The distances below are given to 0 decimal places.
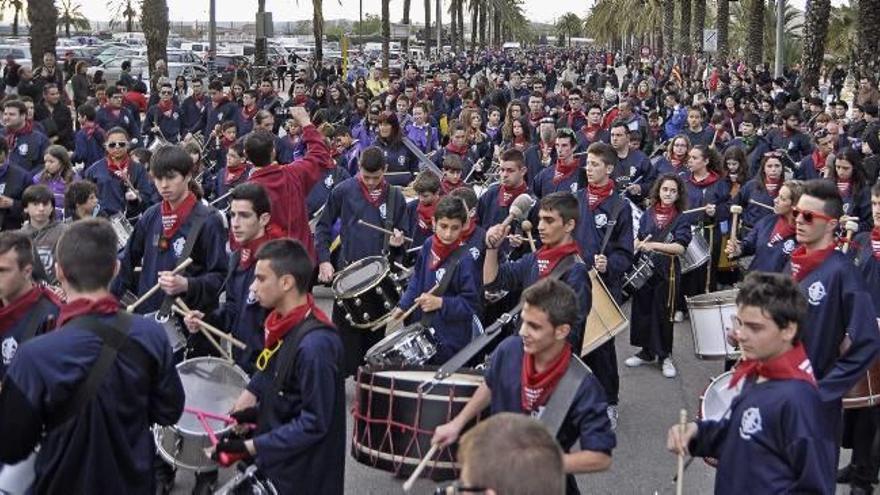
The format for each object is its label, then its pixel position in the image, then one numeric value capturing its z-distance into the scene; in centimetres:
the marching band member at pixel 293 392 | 439
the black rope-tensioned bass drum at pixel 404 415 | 507
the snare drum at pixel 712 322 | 703
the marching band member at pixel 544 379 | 429
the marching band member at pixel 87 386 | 389
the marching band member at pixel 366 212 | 859
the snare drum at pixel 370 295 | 734
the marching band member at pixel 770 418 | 407
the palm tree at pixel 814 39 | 2444
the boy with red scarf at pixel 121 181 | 1034
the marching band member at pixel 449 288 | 646
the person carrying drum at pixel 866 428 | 636
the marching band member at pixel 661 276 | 920
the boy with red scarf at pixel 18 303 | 472
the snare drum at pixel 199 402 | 533
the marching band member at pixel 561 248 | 614
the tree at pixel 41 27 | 2566
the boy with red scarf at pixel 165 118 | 1872
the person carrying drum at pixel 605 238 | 759
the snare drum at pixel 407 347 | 621
